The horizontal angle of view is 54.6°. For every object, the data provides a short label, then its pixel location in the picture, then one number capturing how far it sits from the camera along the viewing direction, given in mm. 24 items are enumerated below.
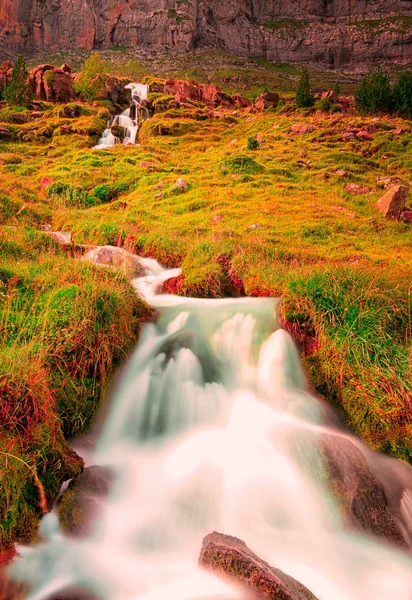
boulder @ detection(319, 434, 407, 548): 4156
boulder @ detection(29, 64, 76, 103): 43969
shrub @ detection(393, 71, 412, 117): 36156
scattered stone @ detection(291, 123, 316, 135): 27662
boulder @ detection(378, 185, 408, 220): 14094
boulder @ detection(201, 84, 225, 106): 47688
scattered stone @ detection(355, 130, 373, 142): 25109
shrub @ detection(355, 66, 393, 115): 37188
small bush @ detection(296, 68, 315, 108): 38188
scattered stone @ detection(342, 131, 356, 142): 25000
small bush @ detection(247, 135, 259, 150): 24761
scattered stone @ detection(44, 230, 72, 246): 9878
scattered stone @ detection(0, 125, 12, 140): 31328
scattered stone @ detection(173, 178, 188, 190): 17719
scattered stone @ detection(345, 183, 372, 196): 16844
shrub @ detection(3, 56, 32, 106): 39875
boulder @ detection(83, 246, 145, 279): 9281
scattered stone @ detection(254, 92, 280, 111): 40094
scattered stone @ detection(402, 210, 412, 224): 13809
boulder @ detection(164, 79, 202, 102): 47719
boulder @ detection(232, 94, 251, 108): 48997
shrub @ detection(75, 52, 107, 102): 44719
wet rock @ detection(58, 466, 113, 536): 3797
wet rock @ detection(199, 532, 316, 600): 2945
